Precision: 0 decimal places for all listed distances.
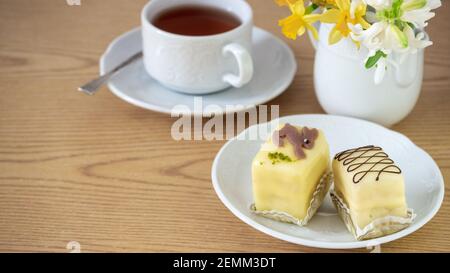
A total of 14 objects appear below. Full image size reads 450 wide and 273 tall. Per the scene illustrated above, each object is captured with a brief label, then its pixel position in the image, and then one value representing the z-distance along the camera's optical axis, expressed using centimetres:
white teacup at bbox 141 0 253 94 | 80
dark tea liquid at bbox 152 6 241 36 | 84
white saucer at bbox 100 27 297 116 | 82
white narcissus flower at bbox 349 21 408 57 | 68
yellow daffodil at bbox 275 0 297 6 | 71
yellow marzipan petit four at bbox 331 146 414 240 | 68
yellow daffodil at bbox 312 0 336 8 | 72
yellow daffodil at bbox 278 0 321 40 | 71
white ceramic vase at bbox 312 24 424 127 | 77
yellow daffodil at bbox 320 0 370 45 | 69
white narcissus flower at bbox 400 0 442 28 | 68
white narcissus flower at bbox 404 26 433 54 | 70
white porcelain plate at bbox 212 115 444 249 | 69
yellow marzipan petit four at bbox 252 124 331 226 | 69
